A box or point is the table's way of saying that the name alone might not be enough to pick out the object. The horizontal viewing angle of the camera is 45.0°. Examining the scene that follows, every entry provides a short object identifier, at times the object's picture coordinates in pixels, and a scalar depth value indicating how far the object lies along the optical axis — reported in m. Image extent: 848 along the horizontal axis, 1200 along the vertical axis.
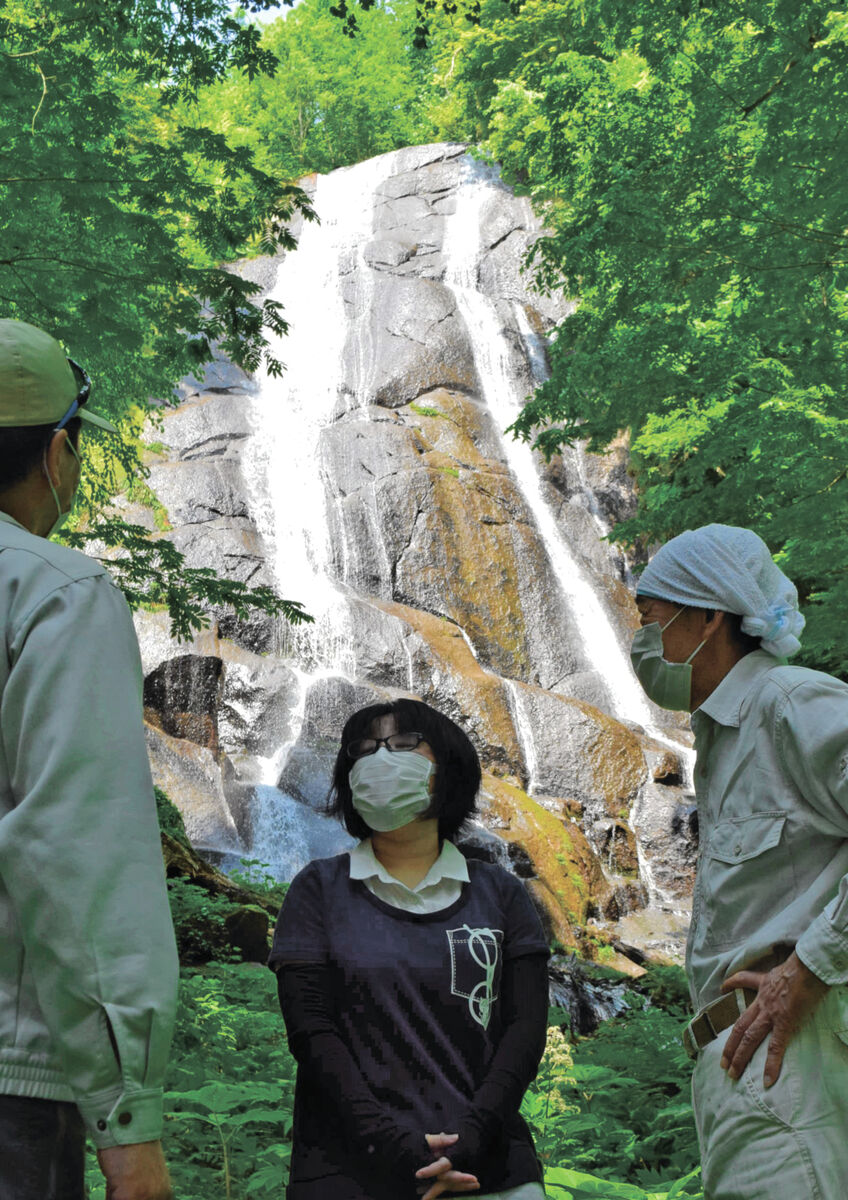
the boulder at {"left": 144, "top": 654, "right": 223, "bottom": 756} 14.91
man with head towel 1.96
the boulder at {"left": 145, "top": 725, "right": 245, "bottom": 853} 12.70
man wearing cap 1.40
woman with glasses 2.15
